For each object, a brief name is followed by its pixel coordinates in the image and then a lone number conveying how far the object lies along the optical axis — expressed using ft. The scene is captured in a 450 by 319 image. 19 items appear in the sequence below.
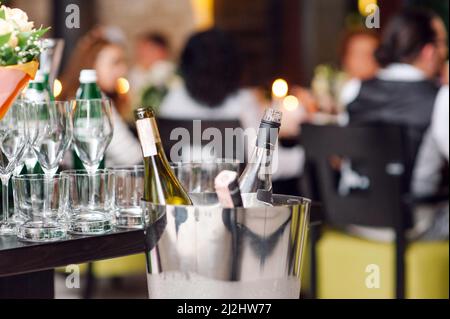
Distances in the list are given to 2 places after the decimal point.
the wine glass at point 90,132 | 6.97
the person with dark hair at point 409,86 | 12.98
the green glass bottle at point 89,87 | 7.47
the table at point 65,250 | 6.12
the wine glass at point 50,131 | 6.67
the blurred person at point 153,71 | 18.47
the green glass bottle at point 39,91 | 7.41
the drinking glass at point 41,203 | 6.37
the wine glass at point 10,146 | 6.60
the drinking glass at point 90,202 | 6.47
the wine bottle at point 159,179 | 6.34
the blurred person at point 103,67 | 13.91
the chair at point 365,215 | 11.40
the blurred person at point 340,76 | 17.81
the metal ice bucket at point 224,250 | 5.62
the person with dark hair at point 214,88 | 15.17
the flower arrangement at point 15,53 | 6.25
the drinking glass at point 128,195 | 6.65
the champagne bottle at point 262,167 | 6.11
